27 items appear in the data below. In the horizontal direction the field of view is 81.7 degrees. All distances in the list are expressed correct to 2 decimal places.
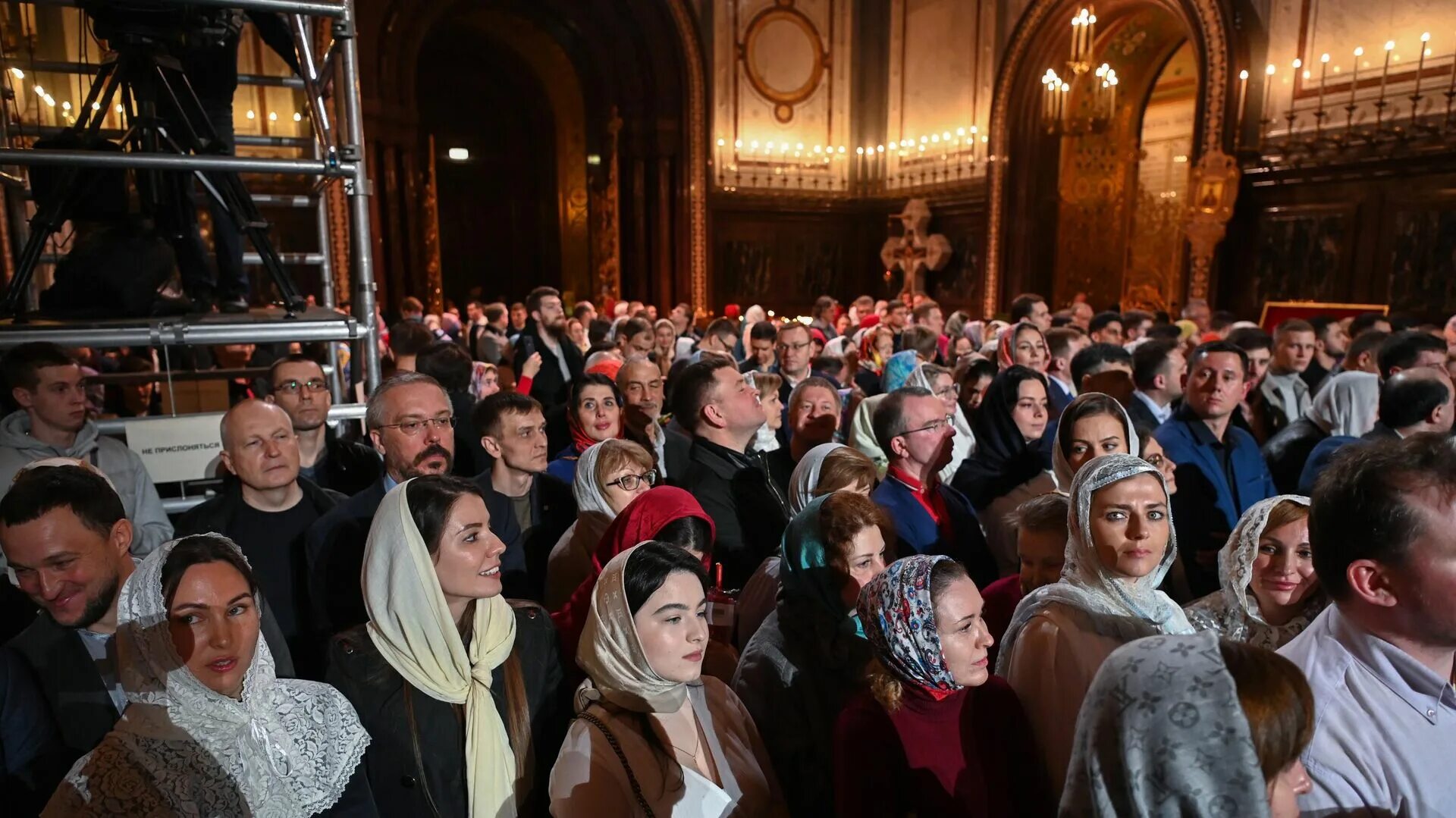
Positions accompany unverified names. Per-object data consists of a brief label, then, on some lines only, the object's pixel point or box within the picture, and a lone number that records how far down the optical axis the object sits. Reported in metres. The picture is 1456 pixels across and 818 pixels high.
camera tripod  3.16
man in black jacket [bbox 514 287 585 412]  6.99
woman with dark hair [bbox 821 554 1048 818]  1.95
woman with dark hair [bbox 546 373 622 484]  4.20
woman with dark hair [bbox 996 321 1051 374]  5.71
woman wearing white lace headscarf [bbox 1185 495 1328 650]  2.33
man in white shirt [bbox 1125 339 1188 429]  4.70
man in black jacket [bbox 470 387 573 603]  3.50
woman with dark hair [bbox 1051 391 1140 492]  3.25
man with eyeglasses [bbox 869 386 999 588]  3.45
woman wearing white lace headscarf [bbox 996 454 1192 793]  2.13
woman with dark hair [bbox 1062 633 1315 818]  1.21
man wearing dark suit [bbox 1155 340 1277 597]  3.79
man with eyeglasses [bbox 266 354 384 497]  3.69
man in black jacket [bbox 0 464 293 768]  2.15
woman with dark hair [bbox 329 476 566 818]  2.18
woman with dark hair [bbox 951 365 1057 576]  3.85
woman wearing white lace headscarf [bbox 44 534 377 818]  1.84
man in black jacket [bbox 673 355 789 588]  3.62
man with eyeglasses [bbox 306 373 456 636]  2.91
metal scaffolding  2.91
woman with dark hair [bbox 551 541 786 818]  1.97
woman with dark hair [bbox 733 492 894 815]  2.42
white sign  3.26
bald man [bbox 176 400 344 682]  2.97
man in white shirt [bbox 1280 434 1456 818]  1.55
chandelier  12.19
